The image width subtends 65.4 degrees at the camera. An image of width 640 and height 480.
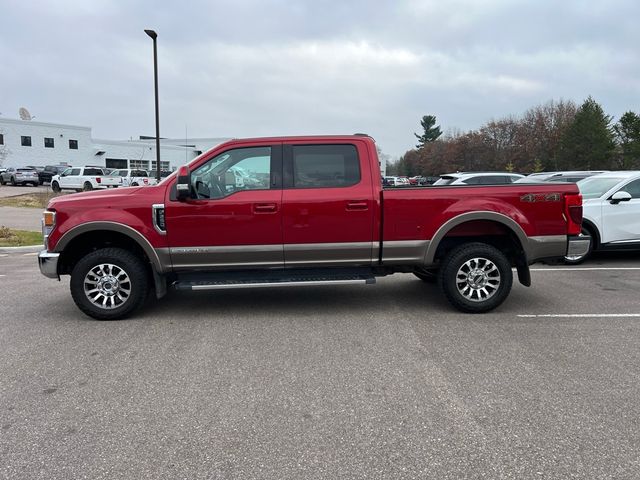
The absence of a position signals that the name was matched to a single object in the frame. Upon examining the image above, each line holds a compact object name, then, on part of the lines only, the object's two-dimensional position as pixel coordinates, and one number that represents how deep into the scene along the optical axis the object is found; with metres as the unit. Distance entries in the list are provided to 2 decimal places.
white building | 55.25
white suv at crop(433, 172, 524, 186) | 15.07
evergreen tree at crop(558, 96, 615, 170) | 52.31
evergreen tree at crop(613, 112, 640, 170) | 49.31
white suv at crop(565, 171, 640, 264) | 8.98
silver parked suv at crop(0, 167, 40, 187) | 38.81
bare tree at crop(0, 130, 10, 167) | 50.71
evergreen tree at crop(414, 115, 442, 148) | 114.31
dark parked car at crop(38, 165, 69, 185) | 40.44
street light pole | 19.06
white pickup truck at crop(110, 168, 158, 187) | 33.09
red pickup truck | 5.56
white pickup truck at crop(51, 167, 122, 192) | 32.03
